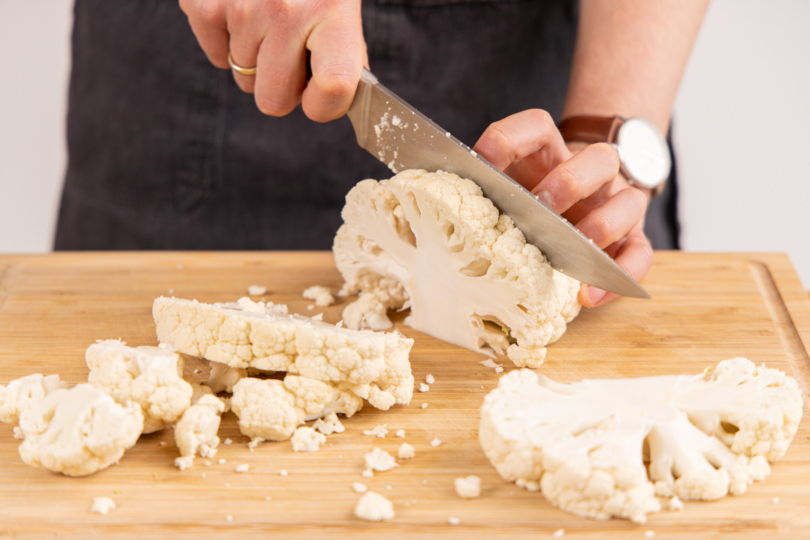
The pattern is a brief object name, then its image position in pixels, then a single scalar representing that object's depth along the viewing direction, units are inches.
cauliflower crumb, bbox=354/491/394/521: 33.2
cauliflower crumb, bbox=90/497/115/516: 33.3
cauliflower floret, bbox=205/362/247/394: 36.1
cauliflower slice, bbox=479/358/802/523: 33.1
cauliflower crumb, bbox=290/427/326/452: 34.7
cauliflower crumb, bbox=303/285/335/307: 40.0
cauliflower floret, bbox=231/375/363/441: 34.6
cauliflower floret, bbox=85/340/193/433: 34.3
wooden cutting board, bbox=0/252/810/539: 33.2
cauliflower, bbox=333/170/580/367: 36.6
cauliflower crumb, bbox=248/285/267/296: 40.7
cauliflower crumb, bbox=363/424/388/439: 35.2
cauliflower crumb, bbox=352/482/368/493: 33.8
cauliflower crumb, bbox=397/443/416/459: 34.6
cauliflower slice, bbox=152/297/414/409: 35.2
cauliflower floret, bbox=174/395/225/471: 34.2
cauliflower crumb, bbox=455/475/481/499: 33.6
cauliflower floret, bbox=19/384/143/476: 33.5
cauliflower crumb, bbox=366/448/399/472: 34.4
